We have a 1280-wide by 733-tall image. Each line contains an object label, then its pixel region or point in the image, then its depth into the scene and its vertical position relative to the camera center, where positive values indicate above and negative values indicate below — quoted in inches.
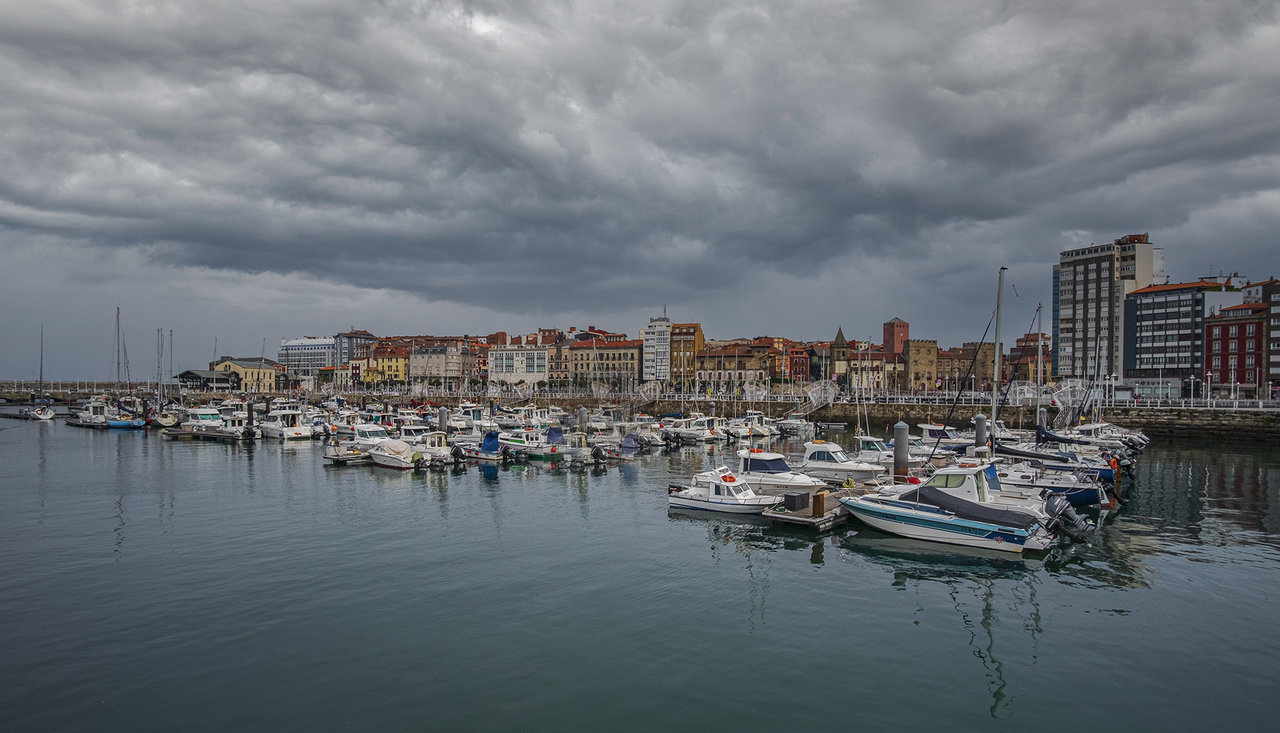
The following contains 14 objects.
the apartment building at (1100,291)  5236.2 +490.0
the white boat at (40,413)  3704.5 -306.7
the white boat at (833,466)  1487.5 -218.1
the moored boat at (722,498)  1195.9 -229.4
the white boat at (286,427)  2716.5 -275.6
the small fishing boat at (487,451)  1962.4 -253.6
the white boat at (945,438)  1997.5 -224.5
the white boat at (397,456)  1843.0 -250.3
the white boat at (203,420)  2834.6 -259.6
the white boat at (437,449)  1869.8 -241.2
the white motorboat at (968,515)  951.6 -207.6
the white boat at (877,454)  1653.5 -223.7
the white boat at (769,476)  1311.5 -211.3
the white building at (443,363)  7352.4 -75.4
